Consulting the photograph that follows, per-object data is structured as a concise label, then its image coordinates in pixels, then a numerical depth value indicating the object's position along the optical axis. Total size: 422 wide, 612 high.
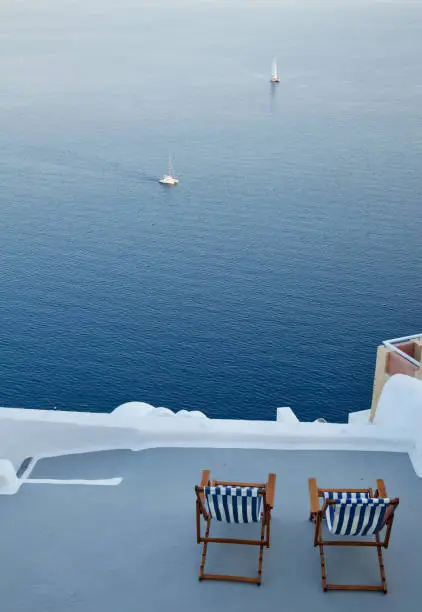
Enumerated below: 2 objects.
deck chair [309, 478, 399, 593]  6.61
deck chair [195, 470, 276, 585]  6.76
